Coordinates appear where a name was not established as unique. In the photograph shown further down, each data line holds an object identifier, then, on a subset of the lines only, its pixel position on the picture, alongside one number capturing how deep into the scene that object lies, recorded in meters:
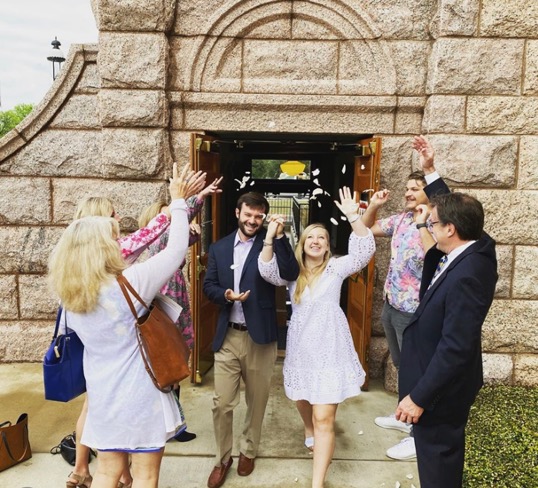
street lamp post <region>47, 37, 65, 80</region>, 12.15
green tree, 36.06
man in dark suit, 2.41
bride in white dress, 3.26
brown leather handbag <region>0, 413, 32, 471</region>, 3.51
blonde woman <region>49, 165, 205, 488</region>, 2.30
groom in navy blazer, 3.50
